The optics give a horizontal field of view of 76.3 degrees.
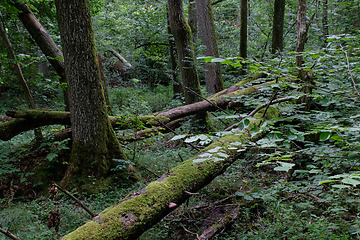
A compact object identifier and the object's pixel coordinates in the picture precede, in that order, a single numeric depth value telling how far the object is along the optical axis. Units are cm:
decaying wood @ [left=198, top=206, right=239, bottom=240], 330
